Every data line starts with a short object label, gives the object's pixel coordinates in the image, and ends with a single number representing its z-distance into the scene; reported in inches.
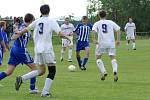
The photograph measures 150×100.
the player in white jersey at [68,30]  1101.4
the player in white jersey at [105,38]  687.7
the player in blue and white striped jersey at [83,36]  936.9
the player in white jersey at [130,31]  1545.3
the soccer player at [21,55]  560.1
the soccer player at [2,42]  669.9
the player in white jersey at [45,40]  526.9
